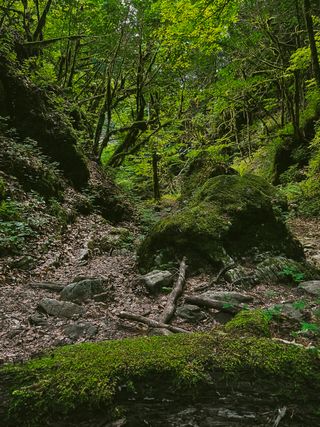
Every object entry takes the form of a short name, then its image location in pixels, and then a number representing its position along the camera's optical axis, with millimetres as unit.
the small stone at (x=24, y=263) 6233
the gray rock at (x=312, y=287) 5078
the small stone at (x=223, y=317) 4357
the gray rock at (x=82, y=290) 5168
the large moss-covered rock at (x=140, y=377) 2223
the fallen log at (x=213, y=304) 4413
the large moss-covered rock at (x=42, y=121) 10391
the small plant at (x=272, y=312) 3694
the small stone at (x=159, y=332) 3920
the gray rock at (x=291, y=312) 4130
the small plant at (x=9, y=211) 6984
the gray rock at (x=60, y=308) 4621
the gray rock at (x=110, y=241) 8617
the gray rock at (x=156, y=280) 5559
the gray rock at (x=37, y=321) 4384
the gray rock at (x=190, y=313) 4492
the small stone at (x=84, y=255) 7549
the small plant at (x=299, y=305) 3436
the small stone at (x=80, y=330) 4059
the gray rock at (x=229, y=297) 4777
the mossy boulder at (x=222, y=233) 6388
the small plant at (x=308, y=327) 2953
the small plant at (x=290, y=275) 5693
